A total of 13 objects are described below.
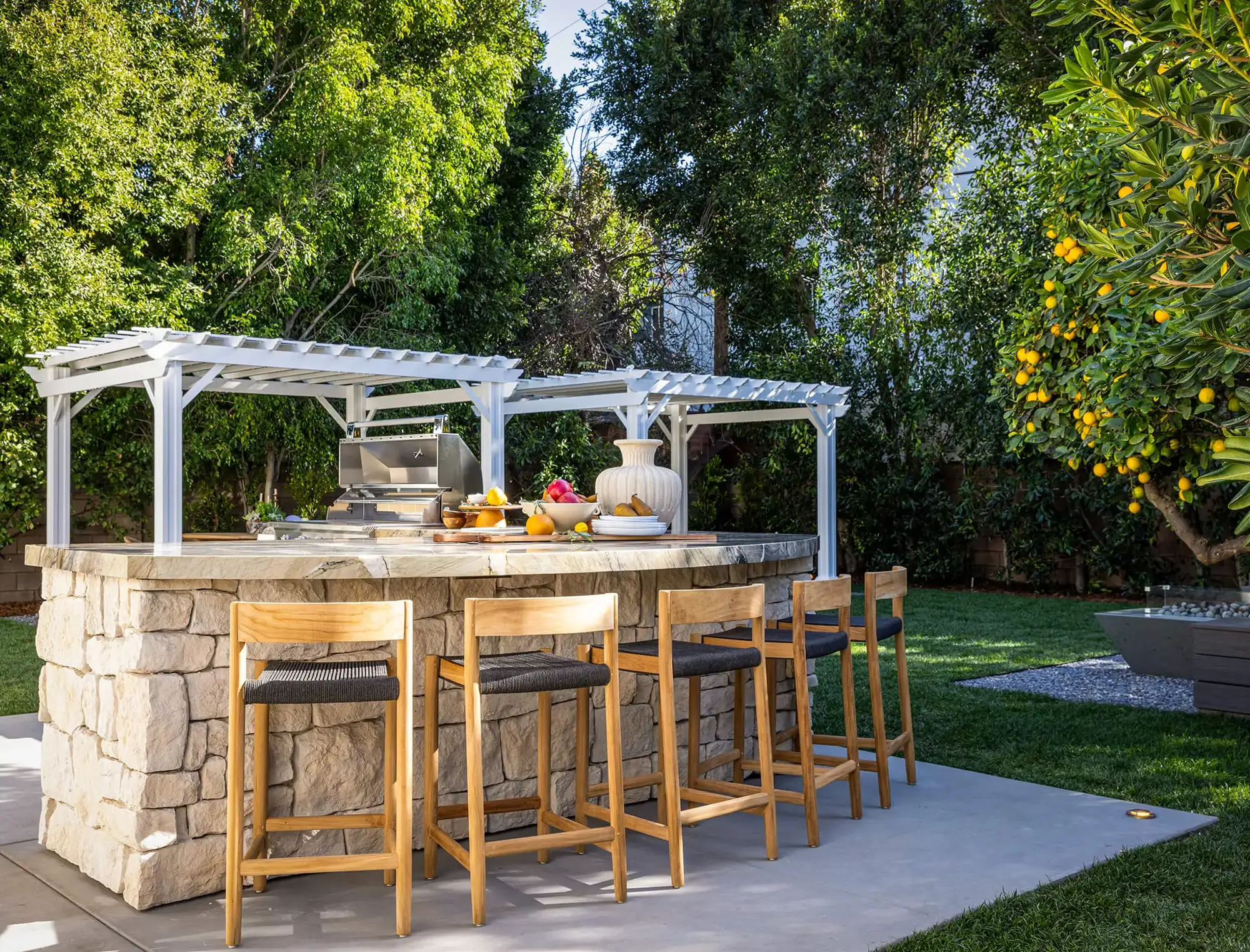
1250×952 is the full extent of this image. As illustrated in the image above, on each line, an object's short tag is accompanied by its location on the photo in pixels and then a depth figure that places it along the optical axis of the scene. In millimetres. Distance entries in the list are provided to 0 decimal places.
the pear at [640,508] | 4590
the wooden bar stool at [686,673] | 3598
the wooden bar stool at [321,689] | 3107
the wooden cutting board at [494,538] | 4461
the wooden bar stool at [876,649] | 4453
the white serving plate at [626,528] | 4484
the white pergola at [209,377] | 6871
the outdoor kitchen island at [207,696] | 3449
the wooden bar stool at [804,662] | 4031
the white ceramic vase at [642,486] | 4727
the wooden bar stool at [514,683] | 3279
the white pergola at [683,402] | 8906
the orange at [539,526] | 4648
